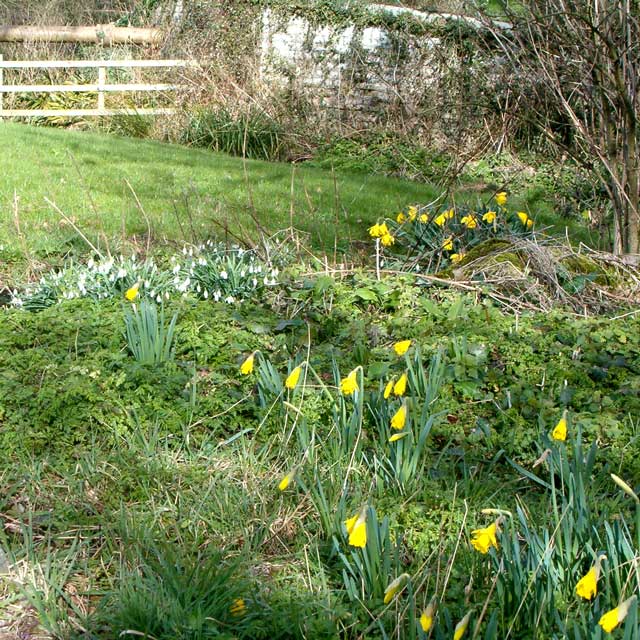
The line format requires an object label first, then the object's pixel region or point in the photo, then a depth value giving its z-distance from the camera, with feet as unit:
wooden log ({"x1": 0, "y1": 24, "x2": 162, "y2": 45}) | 52.42
